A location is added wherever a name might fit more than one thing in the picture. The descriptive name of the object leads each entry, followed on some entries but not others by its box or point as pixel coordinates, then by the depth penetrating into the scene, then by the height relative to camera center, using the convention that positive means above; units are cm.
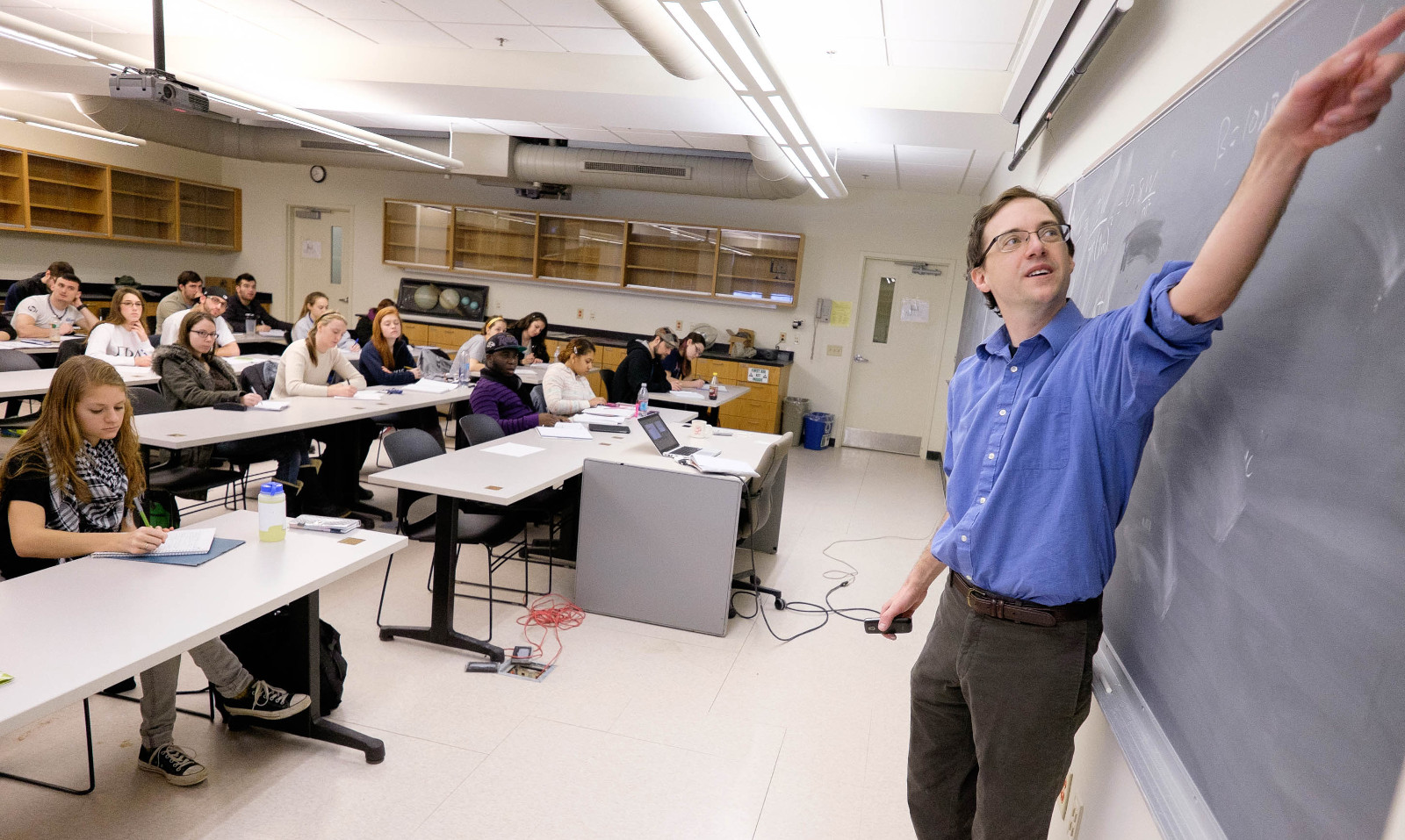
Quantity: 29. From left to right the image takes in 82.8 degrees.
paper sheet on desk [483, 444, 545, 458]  397 -85
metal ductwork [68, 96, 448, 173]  762 +120
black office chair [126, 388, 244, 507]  402 -114
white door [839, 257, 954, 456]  920 -48
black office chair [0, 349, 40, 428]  507 -80
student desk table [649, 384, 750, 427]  667 -85
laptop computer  415 -75
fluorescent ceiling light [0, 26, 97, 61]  357 +91
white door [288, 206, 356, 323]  1041 +13
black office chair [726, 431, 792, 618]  402 -102
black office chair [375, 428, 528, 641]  358 -112
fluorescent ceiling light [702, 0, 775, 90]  251 +92
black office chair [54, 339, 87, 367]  550 -75
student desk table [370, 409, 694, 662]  322 -85
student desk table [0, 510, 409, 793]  156 -84
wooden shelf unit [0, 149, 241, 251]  816 +47
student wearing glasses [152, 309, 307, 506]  450 -76
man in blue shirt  125 -30
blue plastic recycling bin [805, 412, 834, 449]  911 -138
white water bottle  235 -75
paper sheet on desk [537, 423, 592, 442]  455 -84
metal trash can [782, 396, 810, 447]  903 -122
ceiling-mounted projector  434 +86
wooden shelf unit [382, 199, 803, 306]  927 +43
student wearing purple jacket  507 -73
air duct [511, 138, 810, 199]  791 +120
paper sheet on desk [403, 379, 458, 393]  579 -83
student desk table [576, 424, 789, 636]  375 -118
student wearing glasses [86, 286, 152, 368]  570 -66
